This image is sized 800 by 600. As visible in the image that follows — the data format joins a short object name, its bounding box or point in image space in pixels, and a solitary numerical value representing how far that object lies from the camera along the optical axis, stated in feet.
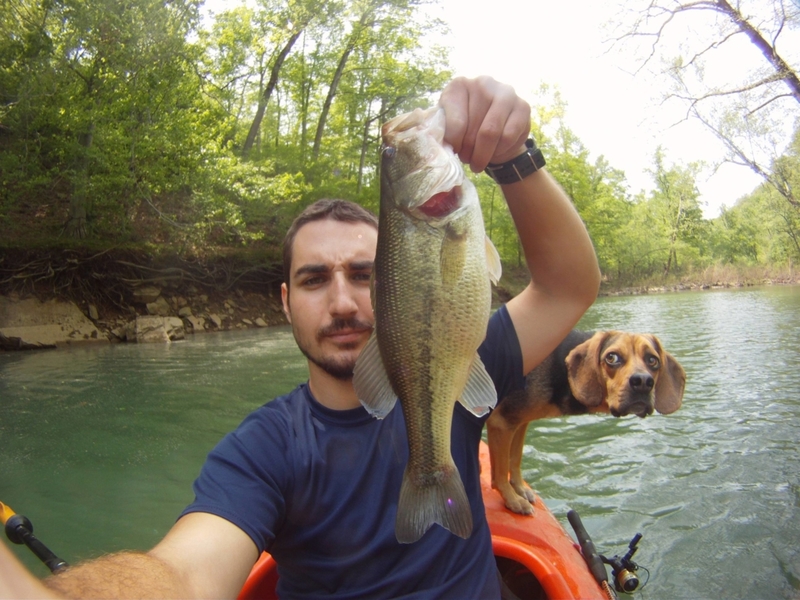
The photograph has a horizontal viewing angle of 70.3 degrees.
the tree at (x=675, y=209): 180.96
